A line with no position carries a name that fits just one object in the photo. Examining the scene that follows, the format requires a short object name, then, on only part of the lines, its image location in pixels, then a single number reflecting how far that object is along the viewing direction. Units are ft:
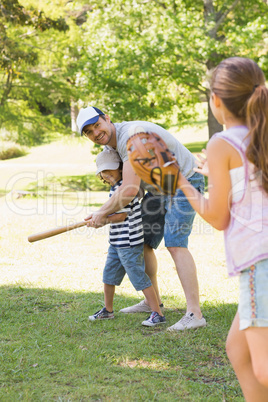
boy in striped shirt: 13.09
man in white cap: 12.48
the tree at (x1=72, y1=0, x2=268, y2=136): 45.03
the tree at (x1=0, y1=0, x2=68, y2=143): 49.96
